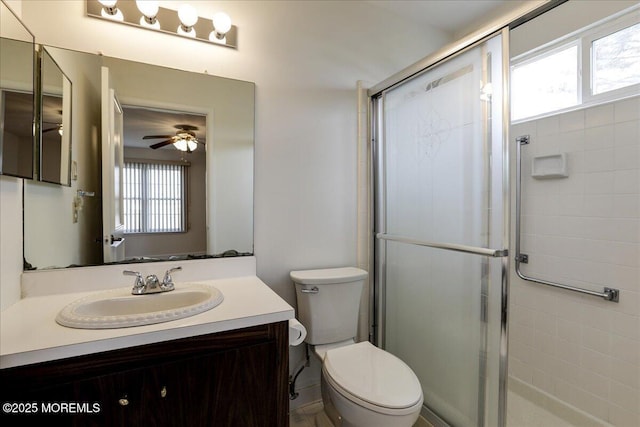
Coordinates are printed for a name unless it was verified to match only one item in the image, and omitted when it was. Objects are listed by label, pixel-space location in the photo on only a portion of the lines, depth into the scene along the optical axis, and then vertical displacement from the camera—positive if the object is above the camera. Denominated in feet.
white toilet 3.99 -2.35
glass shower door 4.23 -0.29
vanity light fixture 4.60 +3.02
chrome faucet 4.30 -1.03
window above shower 5.27 +2.75
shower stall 4.36 -0.14
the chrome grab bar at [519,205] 6.59 +0.15
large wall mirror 4.33 +0.61
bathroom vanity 2.83 -1.61
